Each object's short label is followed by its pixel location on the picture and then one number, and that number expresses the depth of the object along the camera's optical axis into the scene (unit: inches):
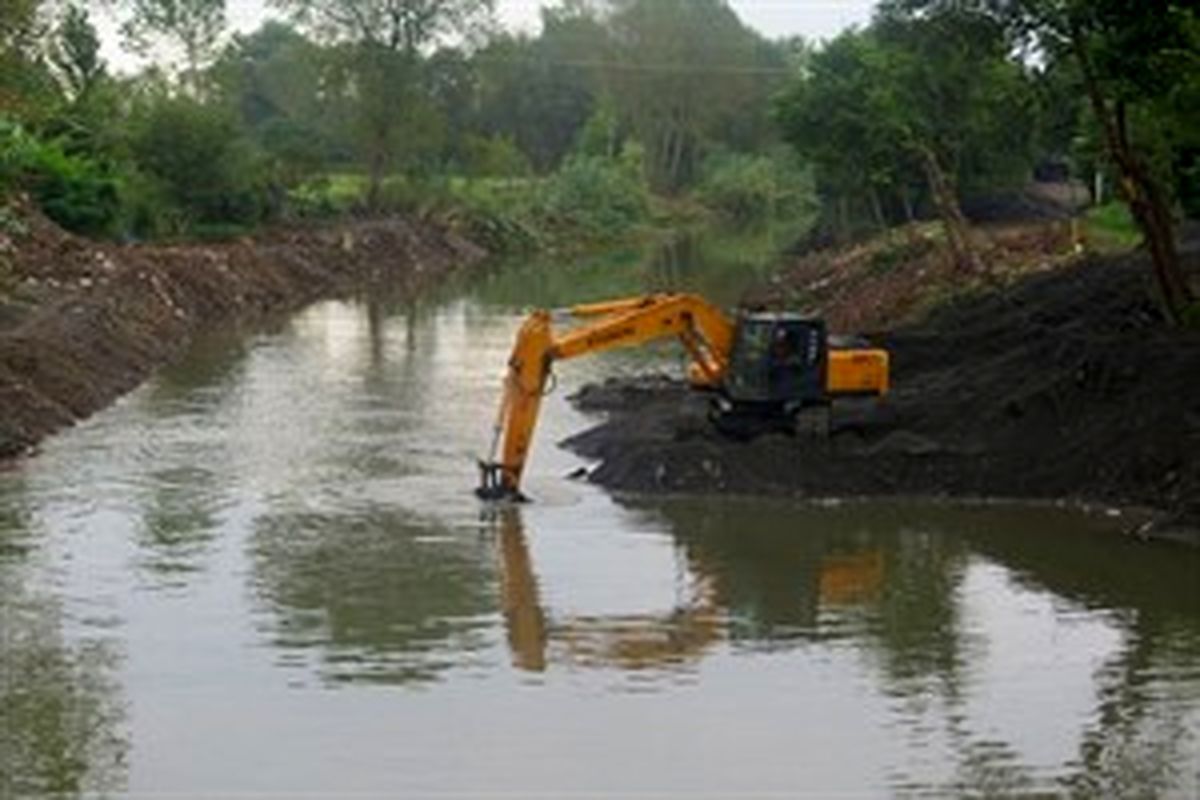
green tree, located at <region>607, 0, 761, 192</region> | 4224.9
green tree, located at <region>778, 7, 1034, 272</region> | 1600.6
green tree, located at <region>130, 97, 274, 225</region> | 2427.4
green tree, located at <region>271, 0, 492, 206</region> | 3073.3
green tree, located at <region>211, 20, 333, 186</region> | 3149.6
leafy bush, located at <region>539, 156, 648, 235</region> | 3572.8
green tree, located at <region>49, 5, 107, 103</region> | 1240.8
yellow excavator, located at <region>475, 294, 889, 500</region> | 962.7
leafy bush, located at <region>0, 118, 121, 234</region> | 1988.2
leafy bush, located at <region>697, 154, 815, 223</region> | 4077.3
